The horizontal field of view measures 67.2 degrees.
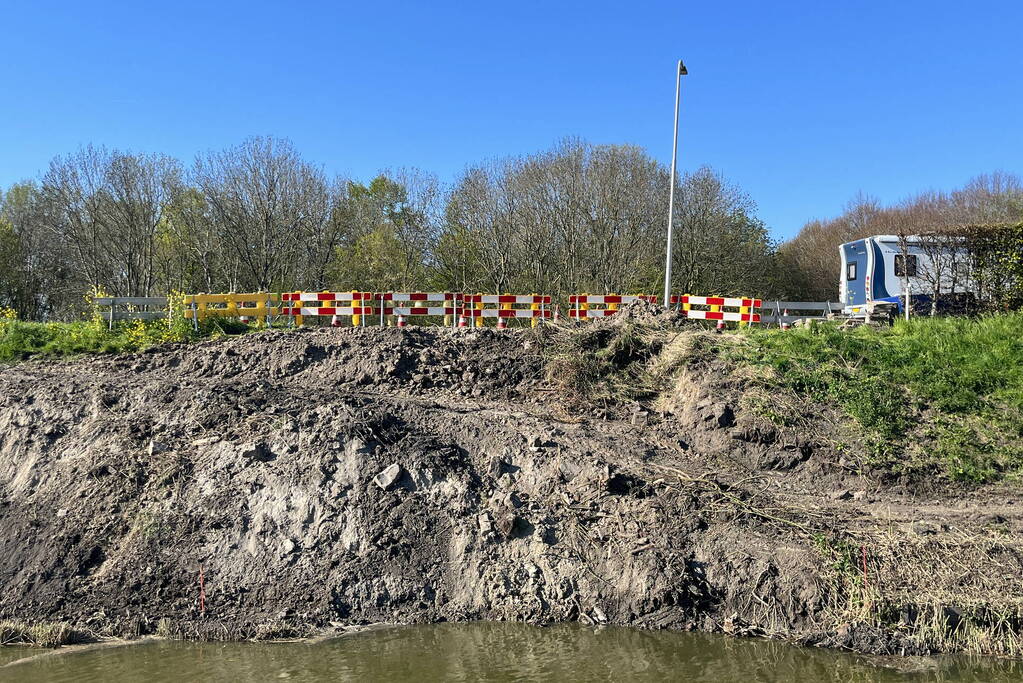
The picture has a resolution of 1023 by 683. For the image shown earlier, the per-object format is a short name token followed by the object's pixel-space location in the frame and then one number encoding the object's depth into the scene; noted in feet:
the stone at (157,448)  33.04
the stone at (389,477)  30.12
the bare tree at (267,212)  113.29
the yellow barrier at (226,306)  53.93
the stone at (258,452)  31.76
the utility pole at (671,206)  63.87
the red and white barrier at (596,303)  59.62
